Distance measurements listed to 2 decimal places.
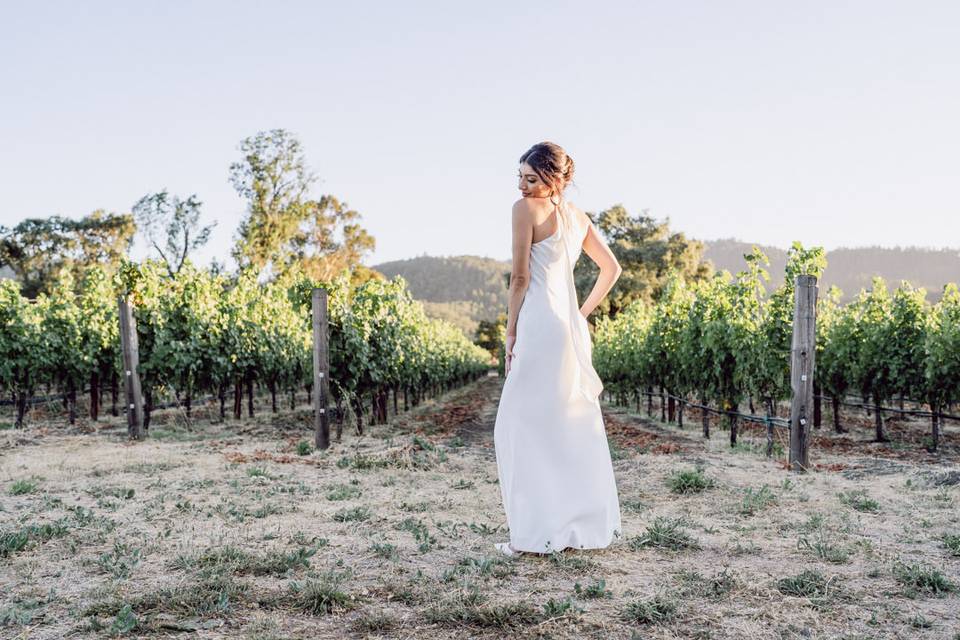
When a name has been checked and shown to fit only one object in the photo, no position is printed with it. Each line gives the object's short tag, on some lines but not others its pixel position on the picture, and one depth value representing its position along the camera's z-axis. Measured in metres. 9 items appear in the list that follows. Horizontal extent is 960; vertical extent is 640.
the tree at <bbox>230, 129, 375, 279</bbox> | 34.06
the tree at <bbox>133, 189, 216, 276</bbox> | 38.47
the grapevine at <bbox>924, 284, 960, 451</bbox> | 10.30
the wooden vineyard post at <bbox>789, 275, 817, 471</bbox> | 6.92
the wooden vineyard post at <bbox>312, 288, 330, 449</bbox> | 8.68
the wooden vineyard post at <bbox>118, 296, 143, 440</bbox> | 9.77
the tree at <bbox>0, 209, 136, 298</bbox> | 38.94
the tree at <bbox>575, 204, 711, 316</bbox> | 40.53
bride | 3.72
